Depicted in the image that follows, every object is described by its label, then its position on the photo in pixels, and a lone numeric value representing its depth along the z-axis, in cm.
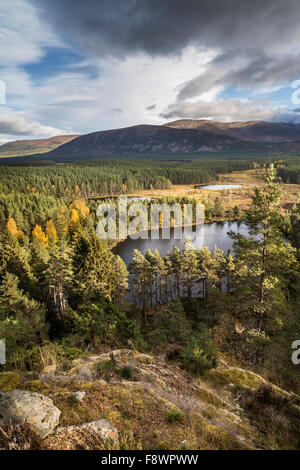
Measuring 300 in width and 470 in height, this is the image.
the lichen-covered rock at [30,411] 484
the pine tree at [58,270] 3409
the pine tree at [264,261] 1472
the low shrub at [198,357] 1005
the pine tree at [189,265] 4284
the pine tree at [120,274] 3977
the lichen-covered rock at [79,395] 617
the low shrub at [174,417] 589
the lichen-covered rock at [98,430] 498
